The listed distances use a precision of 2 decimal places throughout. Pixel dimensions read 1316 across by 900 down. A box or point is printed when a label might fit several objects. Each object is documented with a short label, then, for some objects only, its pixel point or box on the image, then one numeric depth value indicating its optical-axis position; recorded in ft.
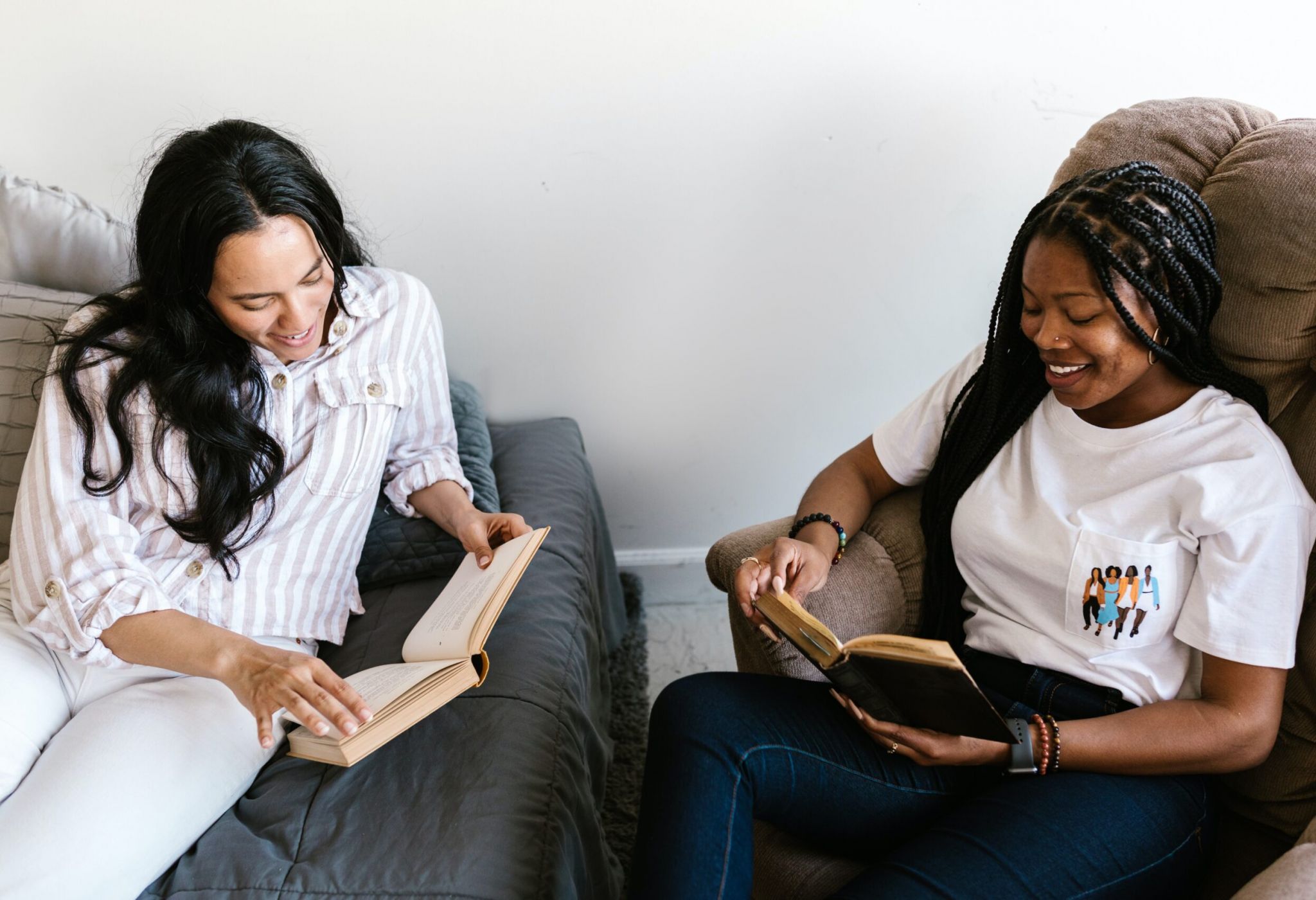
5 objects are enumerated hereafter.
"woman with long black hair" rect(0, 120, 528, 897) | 3.28
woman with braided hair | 3.15
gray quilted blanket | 3.18
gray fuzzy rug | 5.18
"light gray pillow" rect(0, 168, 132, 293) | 4.75
